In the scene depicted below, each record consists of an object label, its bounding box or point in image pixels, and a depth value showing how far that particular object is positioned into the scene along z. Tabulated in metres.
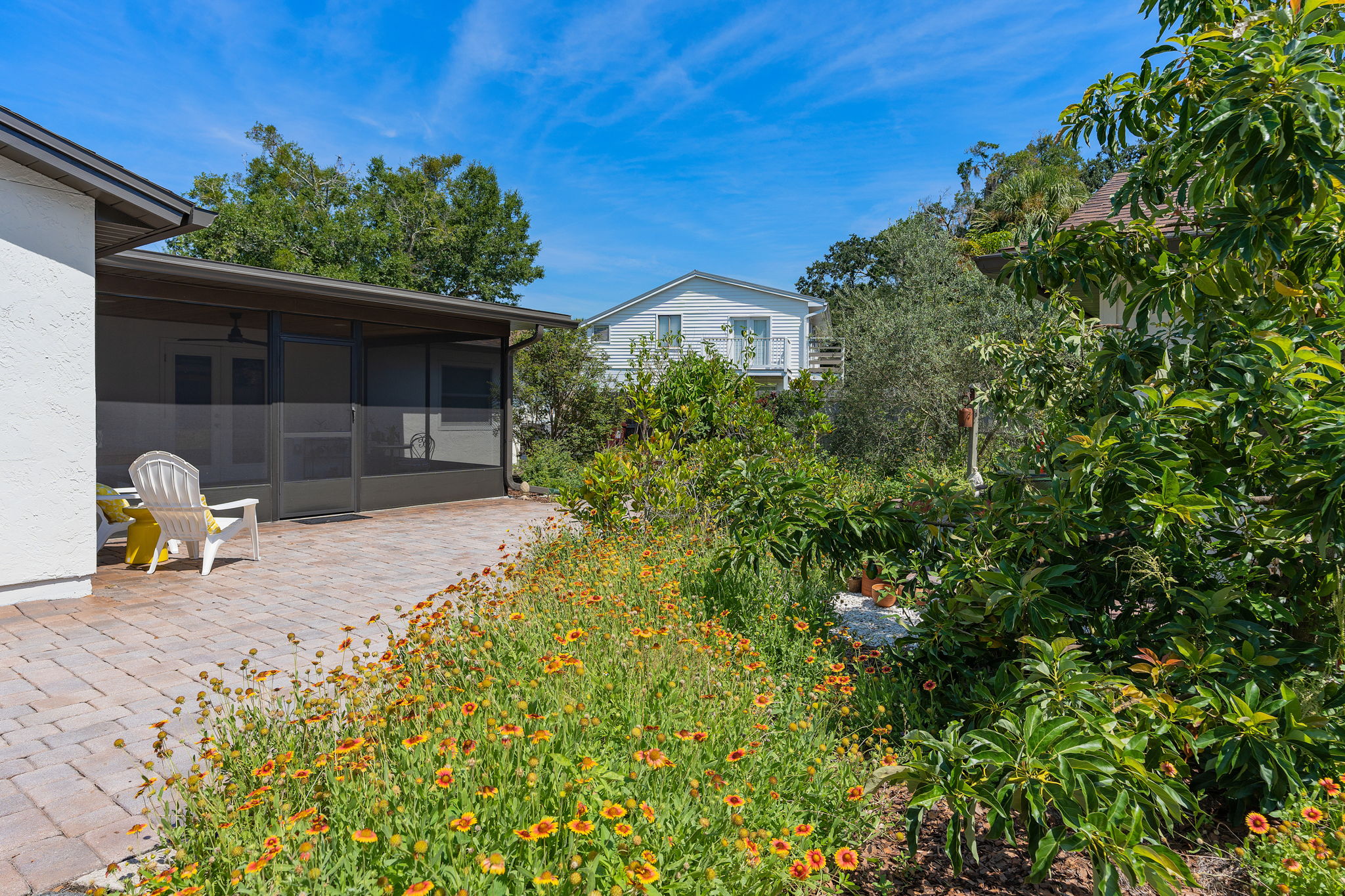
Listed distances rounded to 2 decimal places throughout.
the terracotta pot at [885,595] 3.60
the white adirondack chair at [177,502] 6.21
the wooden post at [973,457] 8.91
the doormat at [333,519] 9.56
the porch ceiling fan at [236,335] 8.99
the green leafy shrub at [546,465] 12.90
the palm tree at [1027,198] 24.89
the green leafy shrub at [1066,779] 1.67
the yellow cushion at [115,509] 7.15
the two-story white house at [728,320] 26.56
